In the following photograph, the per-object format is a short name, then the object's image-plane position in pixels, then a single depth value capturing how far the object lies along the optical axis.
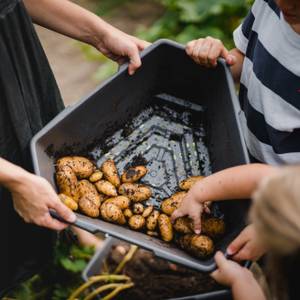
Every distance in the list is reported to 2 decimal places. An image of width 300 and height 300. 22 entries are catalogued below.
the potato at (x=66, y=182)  1.55
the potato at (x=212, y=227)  1.55
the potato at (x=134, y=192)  1.65
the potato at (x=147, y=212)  1.61
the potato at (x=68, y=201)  1.49
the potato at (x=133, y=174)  1.69
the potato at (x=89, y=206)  1.54
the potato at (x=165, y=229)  1.56
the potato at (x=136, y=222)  1.58
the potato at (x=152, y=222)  1.59
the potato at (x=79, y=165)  1.58
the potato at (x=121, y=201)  1.60
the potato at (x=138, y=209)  1.62
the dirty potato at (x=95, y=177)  1.66
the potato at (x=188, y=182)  1.63
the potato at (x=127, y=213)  1.61
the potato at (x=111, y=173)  1.67
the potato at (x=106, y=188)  1.65
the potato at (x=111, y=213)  1.55
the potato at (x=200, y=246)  1.48
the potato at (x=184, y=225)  1.55
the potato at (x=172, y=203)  1.60
